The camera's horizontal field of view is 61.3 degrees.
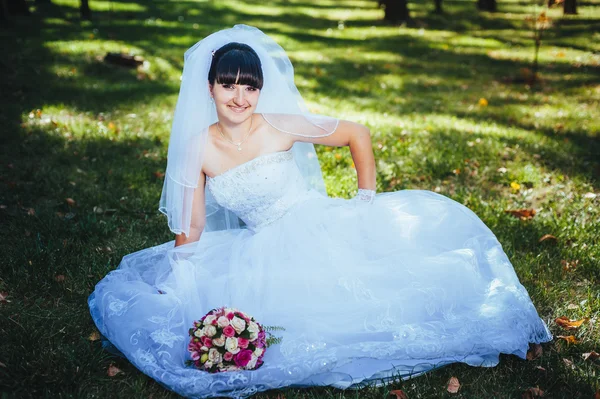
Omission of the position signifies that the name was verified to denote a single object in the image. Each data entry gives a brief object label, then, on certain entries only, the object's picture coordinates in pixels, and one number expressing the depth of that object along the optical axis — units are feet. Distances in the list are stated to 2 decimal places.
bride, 10.10
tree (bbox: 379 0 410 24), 60.39
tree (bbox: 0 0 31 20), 53.83
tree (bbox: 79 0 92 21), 52.42
